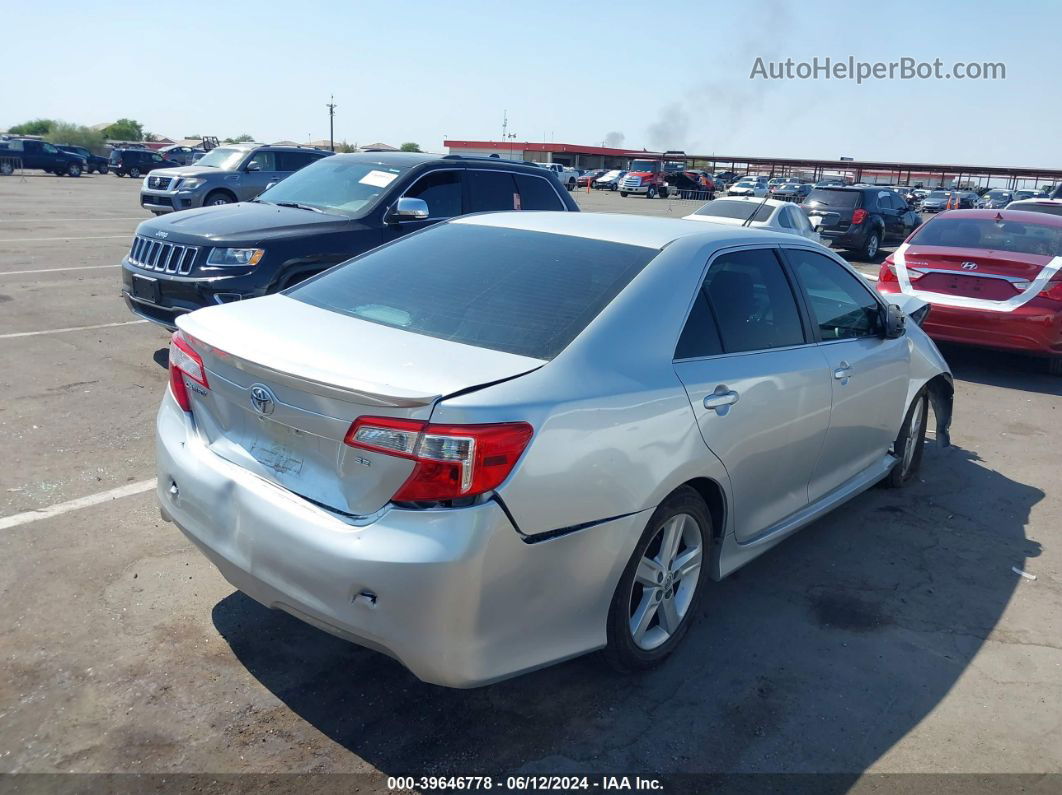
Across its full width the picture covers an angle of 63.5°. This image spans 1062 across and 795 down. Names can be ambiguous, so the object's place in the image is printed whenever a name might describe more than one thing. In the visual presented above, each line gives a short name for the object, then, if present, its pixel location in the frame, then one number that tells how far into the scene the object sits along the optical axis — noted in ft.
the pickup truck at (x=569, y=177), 180.79
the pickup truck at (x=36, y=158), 137.90
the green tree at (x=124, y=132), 354.66
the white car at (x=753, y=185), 148.83
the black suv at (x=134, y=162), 144.36
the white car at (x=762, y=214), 44.16
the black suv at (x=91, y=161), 147.45
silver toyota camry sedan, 8.38
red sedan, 26.86
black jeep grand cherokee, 21.59
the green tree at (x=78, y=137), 233.35
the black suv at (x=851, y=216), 61.62
